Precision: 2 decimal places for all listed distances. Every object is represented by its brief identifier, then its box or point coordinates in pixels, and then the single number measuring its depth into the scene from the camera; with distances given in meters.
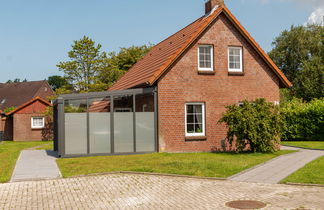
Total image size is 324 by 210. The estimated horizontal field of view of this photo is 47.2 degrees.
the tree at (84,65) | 37.38
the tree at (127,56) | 44.92
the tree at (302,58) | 47.53
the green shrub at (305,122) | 24.59
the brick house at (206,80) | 17.73
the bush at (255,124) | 16.59
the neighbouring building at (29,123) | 34.44
